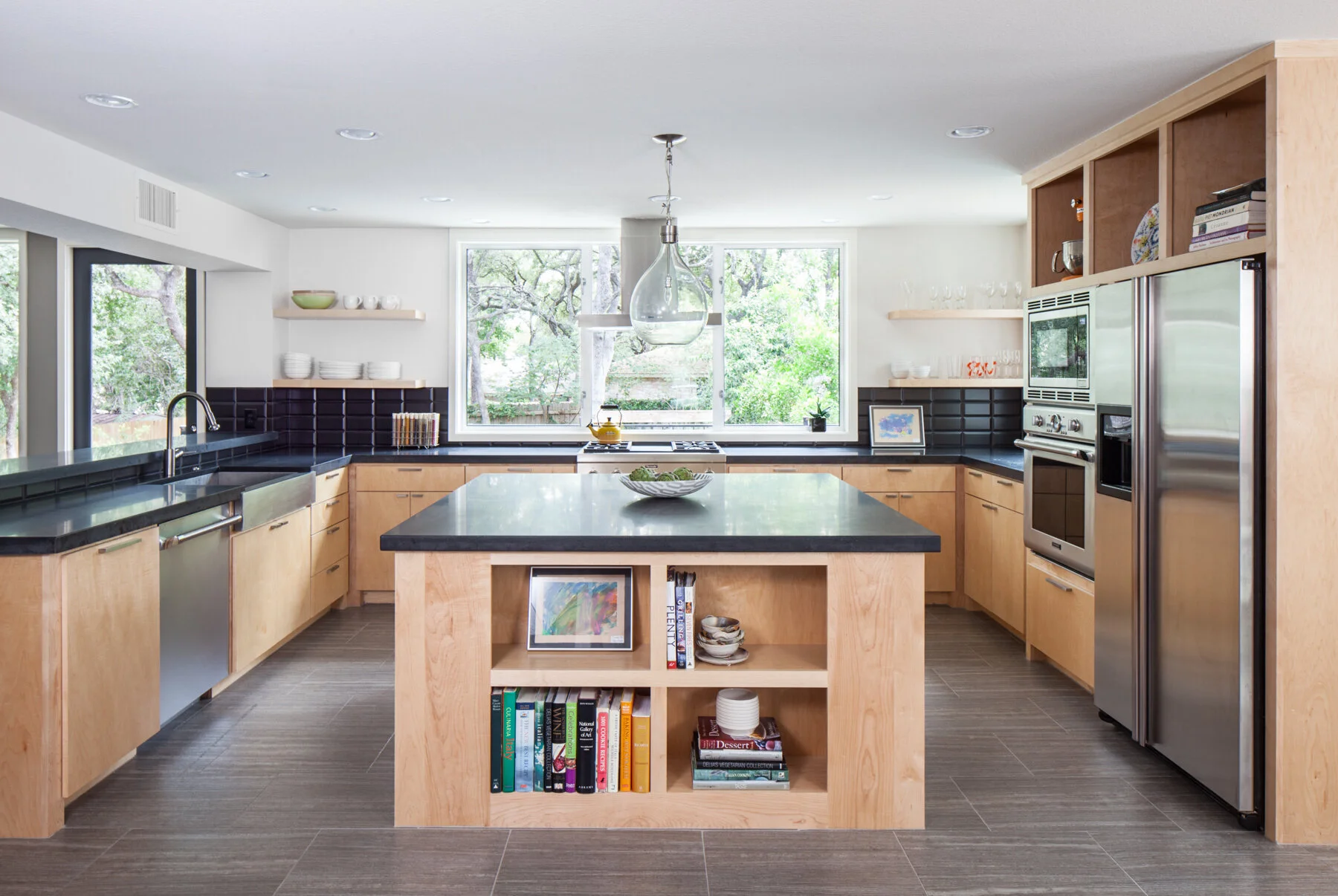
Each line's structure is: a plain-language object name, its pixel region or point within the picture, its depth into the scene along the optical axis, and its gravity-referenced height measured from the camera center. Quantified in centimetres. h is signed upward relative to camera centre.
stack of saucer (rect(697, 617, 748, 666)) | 280 -62
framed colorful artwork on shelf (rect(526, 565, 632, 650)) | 288 -53
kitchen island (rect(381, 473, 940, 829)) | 271 -70
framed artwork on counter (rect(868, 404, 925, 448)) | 615 +7
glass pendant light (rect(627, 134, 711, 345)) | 354 +53
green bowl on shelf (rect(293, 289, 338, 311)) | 604 +90
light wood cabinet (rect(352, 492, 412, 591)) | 564 -50
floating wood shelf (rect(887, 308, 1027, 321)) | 596 +79
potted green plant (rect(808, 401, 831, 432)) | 630 +11
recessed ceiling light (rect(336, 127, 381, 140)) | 385 +127
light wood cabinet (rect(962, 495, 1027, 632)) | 474 -67
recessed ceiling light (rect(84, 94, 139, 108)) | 338 +124
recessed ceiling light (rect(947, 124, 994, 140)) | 388 +128
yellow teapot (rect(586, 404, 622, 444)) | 610 +4
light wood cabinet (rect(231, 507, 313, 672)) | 410 -69
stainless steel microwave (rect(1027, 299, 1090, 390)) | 381 +41
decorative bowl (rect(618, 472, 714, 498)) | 336 -18
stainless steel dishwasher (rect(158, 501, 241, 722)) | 343 -65
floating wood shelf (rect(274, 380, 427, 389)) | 610 +36
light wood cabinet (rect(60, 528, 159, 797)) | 279 -69
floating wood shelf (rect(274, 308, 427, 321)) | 606 +81
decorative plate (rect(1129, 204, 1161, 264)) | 352 +75
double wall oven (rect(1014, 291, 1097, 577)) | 378 +1
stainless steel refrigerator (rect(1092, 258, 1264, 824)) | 277 -27
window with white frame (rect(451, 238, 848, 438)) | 640 +61
